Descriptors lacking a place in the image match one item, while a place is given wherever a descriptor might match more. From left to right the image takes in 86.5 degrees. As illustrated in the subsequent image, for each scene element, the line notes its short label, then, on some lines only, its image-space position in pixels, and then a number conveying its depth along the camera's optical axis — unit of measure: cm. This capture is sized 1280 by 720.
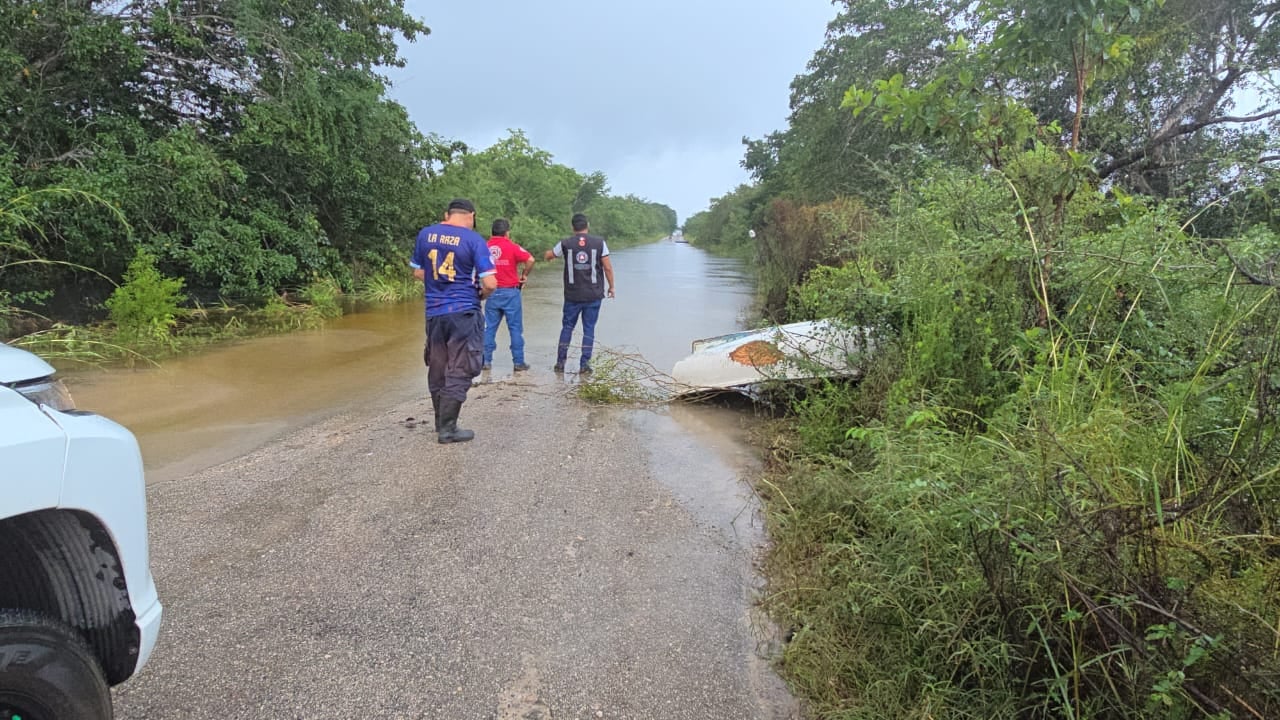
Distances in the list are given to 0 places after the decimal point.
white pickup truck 148
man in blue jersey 502
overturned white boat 523
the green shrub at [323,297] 1221
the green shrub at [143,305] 860
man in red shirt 745
